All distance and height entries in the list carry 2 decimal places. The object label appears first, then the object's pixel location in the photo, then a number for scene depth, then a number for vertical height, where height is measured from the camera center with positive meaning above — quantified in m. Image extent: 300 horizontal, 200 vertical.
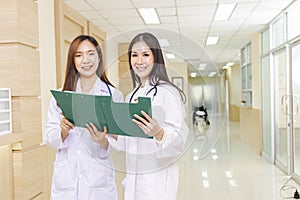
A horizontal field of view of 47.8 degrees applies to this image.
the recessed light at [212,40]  7.74 +1.26
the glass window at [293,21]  5.06 +1.11
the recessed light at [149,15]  5.18 +1.29
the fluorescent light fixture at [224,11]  5.06 +1.32
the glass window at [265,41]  6.89 +1.09
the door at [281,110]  5.62 -0.31
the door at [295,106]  5.12 -0.21
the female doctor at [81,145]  1.45 -0.22
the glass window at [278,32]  5.81 +1.09
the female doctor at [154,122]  1.24 -0.10
